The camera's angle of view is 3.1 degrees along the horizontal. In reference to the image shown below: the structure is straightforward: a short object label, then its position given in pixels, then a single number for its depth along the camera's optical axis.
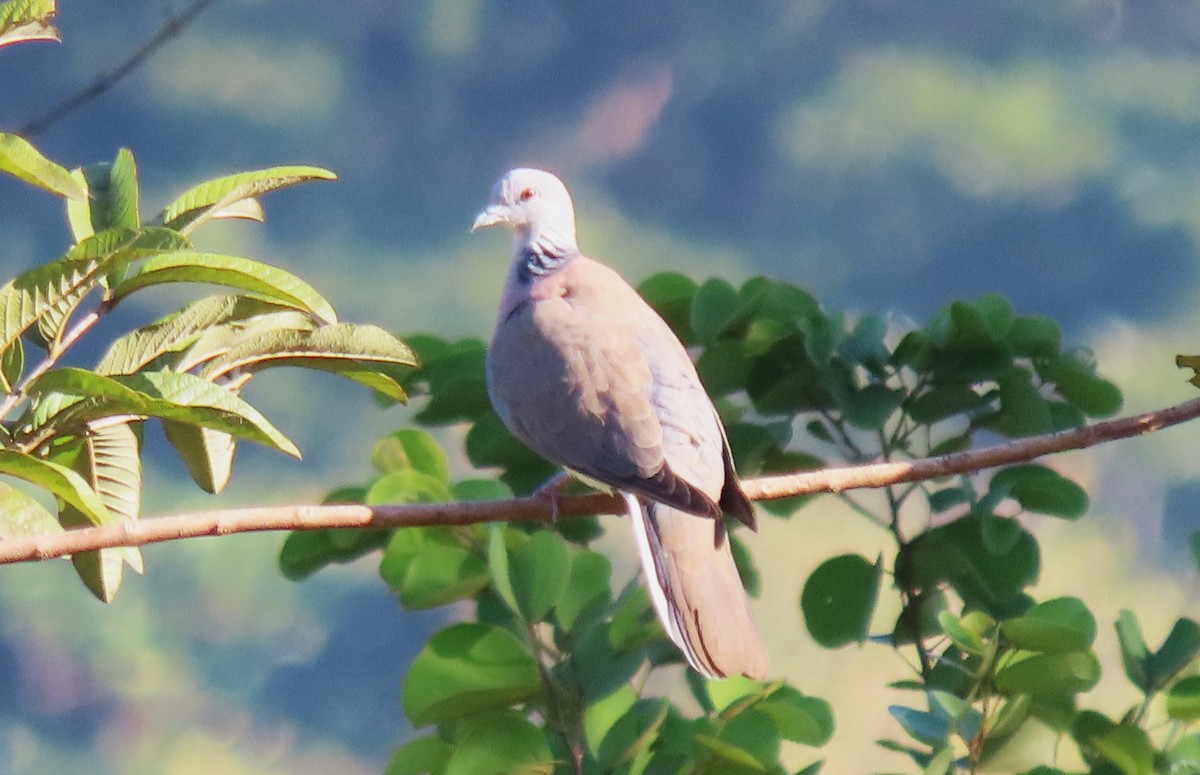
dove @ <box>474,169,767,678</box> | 9.58
